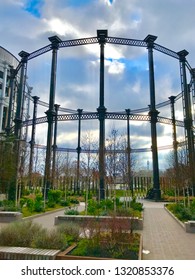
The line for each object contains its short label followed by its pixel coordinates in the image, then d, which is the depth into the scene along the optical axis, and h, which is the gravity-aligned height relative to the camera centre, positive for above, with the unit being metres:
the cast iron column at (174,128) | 24.99 +6.92
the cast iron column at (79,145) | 32.03 +5.48
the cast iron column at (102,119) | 18.12 +5.55
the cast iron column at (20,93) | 25.20 +10.03
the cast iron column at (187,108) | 24.09 +8.00
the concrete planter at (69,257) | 5.22 -1.58
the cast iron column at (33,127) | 33.04 +8.11
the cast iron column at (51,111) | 21.58 +6.74
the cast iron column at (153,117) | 23.36 +6.46
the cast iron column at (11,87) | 31.98 +12.94
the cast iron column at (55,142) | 25.32 +5.89
